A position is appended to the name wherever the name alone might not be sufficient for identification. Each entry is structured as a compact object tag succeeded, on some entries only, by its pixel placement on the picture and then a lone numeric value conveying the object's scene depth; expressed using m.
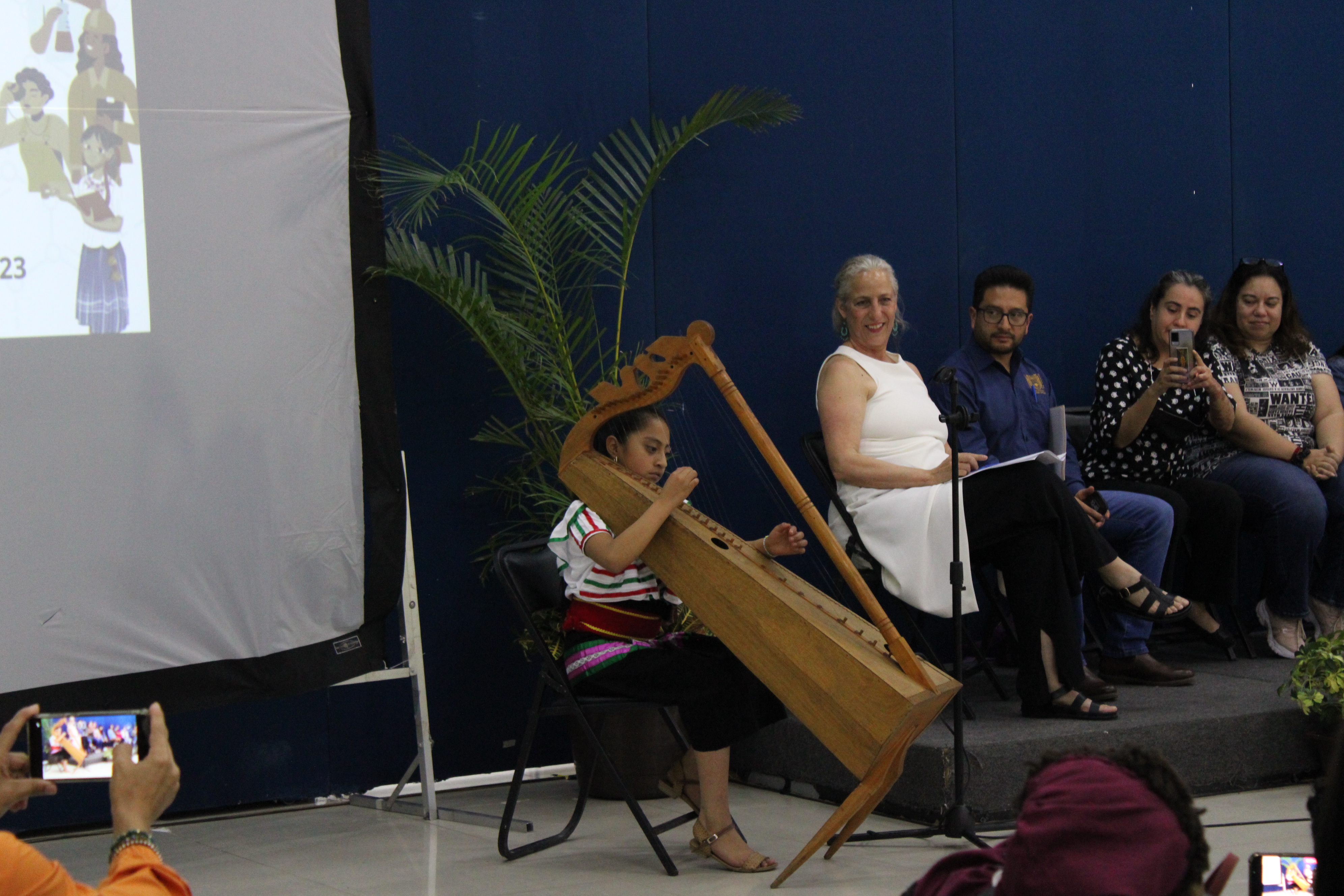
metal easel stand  7.31
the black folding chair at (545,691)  6.19
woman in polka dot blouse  8.93
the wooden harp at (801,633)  5.34
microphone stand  6.10
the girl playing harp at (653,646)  6.07
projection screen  6.51
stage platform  6.56
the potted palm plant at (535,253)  7.51
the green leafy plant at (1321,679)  7.07
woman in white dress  7.15
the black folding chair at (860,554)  7.49
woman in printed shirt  8.98
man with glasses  8.25
